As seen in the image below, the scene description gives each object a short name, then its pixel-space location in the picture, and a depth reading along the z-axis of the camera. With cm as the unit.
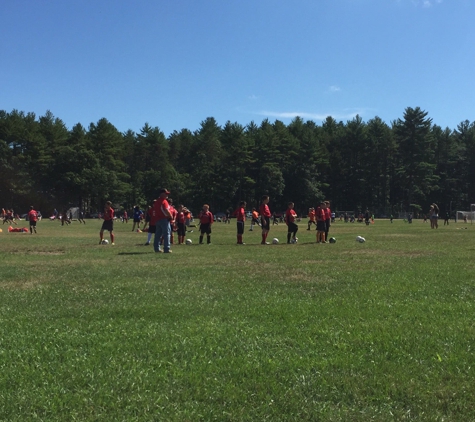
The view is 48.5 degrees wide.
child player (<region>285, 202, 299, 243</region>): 2222
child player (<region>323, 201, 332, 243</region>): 2272
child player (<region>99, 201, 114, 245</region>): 2042
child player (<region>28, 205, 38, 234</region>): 3234
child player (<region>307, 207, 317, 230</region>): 3200
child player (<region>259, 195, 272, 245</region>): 2120
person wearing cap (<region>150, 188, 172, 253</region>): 1642
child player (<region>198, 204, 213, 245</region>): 2168
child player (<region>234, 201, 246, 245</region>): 2155
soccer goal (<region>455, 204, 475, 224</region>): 6672
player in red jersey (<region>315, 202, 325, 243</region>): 2250
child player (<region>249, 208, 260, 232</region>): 2448
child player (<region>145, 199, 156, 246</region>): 1959
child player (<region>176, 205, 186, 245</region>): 2206
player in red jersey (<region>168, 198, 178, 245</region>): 2038
